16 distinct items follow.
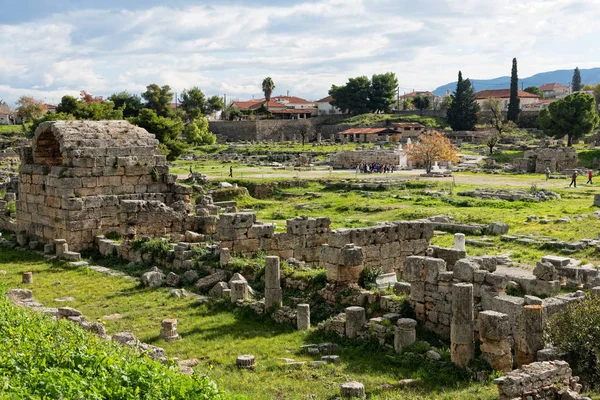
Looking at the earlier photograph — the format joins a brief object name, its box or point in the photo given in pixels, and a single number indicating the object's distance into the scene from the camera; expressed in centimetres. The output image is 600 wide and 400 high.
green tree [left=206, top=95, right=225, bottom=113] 12950
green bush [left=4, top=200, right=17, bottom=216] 3060
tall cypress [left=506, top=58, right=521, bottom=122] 10925
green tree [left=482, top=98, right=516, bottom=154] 8312
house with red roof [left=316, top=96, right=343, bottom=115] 13804
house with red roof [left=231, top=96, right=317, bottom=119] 13238
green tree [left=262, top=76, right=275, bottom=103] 13208
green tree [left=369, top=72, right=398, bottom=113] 12250
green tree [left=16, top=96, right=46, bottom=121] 10638
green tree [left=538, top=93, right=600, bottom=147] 7550
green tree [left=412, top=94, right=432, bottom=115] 13000
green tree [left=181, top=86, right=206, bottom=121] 12288
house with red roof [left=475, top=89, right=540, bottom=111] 13201
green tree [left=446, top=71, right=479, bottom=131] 10400
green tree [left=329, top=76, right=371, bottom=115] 12306
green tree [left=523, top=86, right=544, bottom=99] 15738
